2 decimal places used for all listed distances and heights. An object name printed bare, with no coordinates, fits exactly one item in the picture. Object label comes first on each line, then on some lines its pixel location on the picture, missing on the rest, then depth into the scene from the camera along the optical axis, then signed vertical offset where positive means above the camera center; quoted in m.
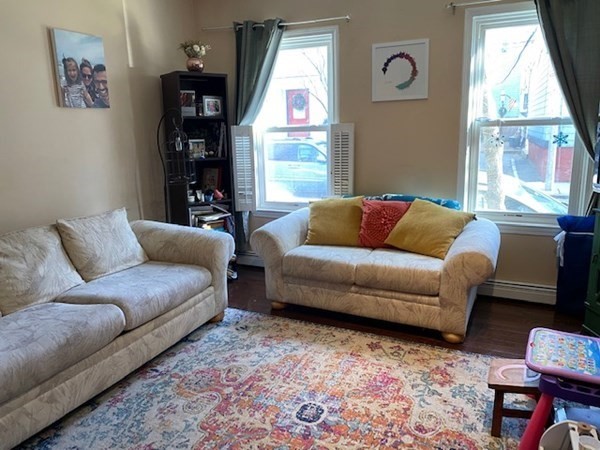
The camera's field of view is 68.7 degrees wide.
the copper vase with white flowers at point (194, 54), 3.69 +0.79
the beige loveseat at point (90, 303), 1.86 -0.79
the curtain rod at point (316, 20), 3.57 +1.02
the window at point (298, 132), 3.79 +0.12
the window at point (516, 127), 3.13 +0.09
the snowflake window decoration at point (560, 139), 3.13 +0.00
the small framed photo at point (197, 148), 3.87 +0.00
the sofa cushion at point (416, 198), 3.28 -0.43
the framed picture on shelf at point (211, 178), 4.11 -0.28
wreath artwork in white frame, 3.38 +0.56
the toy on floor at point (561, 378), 1.61 -0.87
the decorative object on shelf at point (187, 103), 3.68 +0.38
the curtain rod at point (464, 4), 3.11 +0.98
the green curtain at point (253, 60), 3.78 +0.75
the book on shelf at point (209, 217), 3.83 -0.60
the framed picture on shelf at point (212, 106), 3.86 +0.37
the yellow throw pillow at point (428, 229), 2.91 -0.58
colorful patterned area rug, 1.91 -1.24
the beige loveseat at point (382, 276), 2.61 -0.84
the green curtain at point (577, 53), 2.81 +0.55
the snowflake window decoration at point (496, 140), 3.33 +0.00
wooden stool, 1.82 -1.02
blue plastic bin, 2.94 -0.82
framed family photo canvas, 2.96 +0.57
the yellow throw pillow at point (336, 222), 3.30 -0.59
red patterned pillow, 3.19 -0.56
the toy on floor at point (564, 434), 1.52 -1.02
